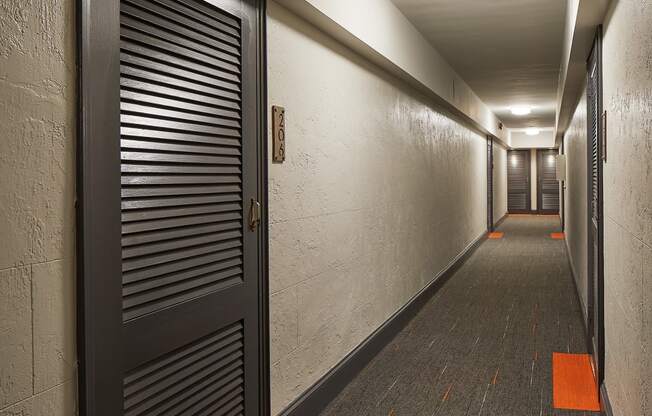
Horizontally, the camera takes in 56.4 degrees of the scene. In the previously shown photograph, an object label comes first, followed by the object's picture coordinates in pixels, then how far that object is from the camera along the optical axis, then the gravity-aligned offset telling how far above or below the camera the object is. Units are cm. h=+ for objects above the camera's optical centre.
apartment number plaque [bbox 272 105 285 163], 262 +30
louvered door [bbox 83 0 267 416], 164 -6
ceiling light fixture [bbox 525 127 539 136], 1566 +180
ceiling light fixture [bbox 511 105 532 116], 1053 +161
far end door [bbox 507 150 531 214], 1773 +67
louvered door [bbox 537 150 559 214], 1760 +48
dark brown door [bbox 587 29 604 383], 323 -8
